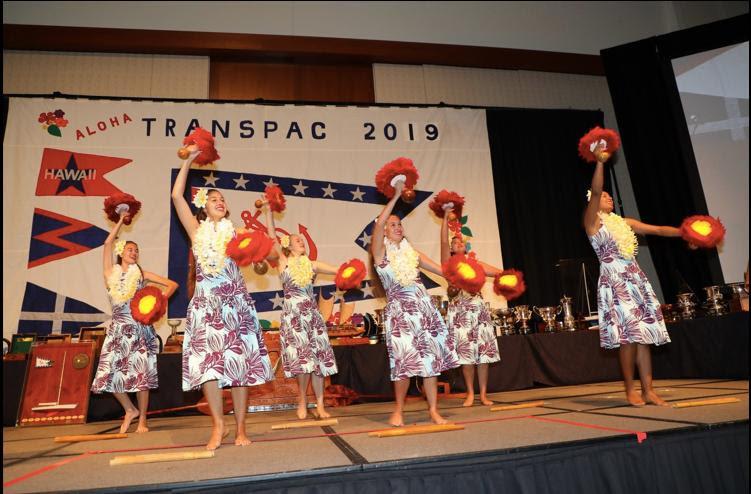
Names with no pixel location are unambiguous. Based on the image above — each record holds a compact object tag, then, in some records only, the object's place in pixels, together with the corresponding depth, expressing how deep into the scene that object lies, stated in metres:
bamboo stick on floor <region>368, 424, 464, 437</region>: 2.92
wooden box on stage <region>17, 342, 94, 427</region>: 5.15
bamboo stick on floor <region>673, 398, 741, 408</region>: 3.25
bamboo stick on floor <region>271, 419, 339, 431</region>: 3.65
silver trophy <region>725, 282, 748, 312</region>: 5.34
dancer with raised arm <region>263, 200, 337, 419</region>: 4.63
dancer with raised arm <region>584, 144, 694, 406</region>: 3.65
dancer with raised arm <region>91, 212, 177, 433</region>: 4.13
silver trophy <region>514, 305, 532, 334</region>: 6.70
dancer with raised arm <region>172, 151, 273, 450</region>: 2.88
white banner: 6.68
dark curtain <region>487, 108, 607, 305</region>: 8.12
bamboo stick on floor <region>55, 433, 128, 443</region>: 3.56
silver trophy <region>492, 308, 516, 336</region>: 6.64
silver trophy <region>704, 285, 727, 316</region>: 5.60
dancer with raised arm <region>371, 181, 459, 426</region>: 3.43
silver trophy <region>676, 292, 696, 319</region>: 6.01
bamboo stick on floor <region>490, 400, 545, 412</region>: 3.98
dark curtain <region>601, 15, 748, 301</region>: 7.04
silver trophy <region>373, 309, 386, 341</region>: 6.23
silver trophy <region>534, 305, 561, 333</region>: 6.64
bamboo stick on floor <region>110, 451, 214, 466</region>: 2.53
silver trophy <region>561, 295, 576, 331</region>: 6.62
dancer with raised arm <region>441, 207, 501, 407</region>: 4.78
